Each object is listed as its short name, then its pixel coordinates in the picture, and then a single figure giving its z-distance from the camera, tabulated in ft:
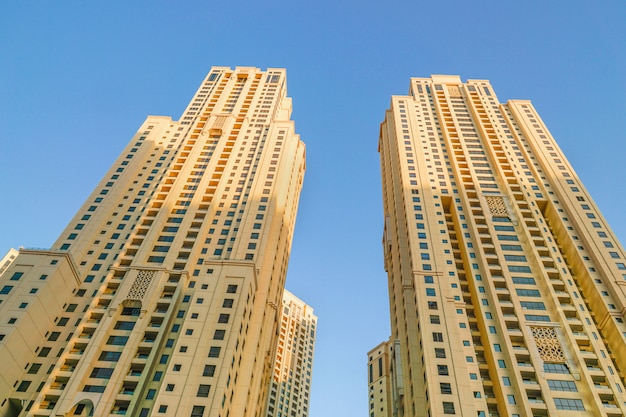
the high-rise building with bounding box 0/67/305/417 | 161.27
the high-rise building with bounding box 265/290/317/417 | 347.15
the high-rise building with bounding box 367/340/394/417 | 277.64
